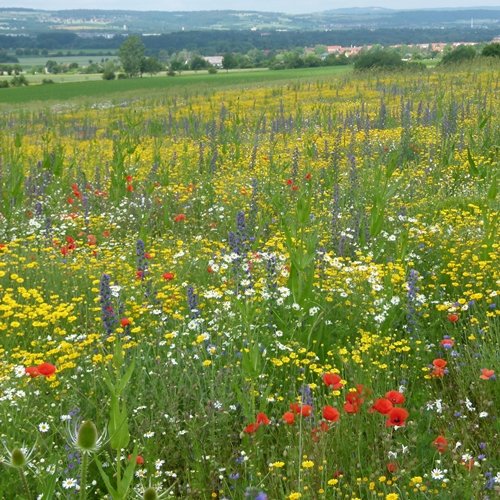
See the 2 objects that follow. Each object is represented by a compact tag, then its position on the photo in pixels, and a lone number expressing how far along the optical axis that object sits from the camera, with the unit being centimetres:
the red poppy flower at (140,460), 299
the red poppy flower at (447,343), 370
